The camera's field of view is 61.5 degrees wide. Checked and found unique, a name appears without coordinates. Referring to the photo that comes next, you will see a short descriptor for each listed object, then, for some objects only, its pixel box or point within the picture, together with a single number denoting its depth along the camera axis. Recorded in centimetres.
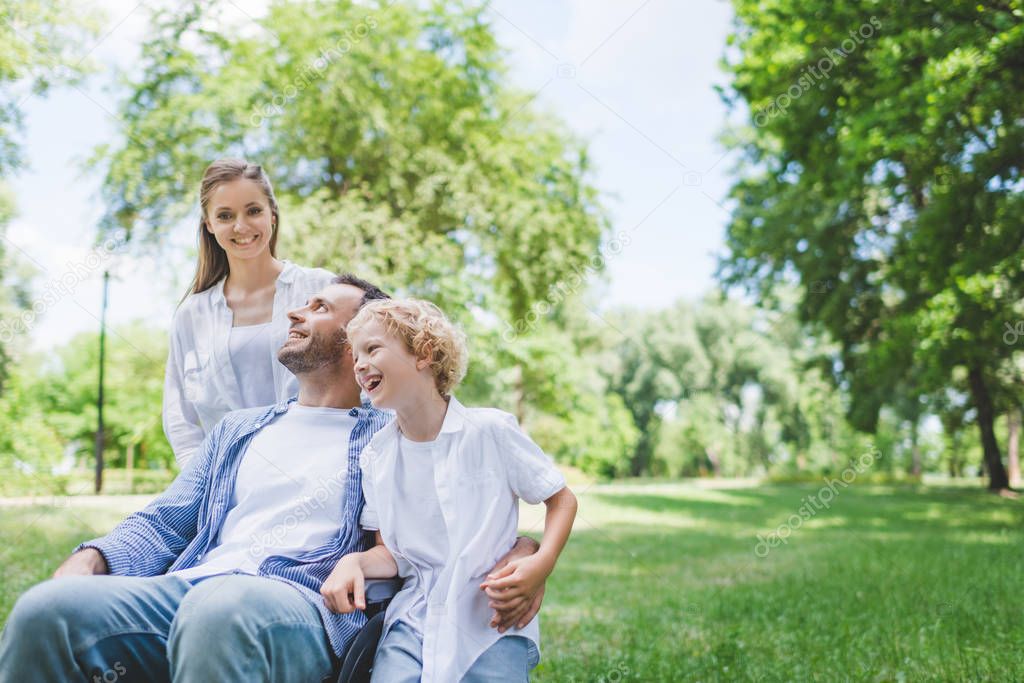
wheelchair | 223
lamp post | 1751
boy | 231
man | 197
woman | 329
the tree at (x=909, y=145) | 811
